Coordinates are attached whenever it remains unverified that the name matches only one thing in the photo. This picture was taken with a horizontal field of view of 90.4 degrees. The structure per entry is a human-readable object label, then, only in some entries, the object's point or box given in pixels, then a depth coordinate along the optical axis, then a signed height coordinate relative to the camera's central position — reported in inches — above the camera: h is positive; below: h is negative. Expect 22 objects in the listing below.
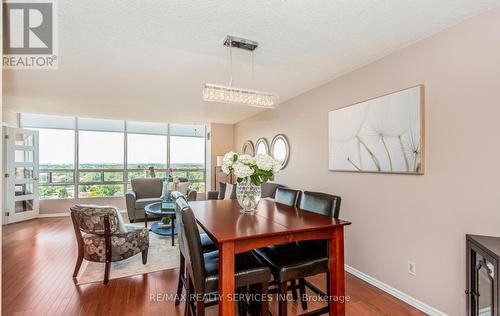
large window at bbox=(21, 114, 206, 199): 222.7 +4.1
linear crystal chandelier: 87.0 +23.5
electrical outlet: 89.5 -40.0
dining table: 63.2 -20.6
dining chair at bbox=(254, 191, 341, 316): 71.2 -30.6
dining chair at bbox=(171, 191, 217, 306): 88.0 -38.8
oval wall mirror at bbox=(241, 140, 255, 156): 222.5 +9.0
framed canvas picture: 88.4 +9.7
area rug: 111.8 -53.1
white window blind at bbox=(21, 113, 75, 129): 215.6 +32.6
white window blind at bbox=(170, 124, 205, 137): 269.0 +30.9
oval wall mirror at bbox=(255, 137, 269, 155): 196.2 +10.0
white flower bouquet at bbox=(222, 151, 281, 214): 86.7 -5.2
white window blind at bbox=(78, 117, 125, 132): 232.5 +31.7
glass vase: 90.9 -13.9
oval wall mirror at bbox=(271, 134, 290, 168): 167.3 +6.6
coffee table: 152.8 -34.5
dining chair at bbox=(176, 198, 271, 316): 65.0 -30.8
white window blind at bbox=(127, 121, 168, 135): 251.0 +31.1
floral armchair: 103.7 -34.3
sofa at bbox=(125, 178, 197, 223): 197.2 -31.6
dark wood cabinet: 57.2 -29.7
